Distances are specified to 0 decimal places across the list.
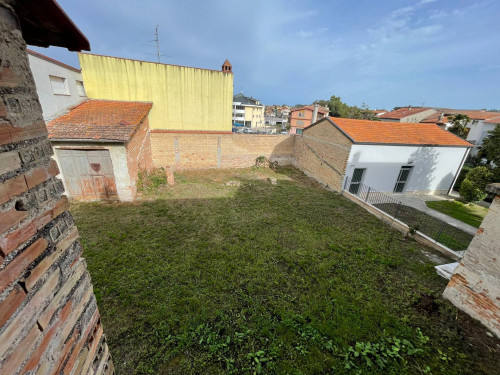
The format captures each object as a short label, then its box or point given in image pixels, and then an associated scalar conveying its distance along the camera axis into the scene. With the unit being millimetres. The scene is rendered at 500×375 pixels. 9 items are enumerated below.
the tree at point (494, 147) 10859
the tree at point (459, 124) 22281
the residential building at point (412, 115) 37688
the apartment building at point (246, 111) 52719
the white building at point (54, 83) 8297
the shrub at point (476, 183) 11305
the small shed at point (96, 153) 8023
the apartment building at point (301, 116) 43350
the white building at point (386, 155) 11492
